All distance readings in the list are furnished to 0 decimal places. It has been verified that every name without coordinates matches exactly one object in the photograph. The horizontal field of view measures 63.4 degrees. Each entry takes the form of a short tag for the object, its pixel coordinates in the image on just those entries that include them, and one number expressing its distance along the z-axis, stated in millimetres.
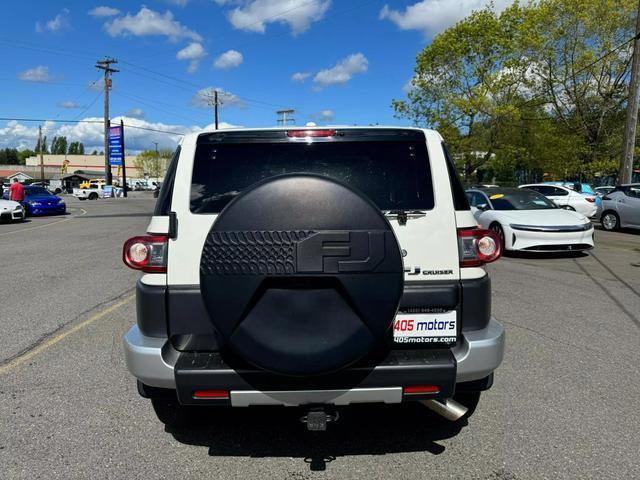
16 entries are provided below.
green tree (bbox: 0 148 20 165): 166250
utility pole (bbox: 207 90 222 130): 64062
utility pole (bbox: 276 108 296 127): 65188
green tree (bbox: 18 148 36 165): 174300
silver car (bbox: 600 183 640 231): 15906
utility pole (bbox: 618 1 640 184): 19031
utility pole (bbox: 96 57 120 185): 55625
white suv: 2387
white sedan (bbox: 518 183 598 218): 19562
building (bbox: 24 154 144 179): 138375
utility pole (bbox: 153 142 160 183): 124075
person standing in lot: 21891
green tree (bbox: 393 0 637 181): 29469
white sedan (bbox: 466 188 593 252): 10320
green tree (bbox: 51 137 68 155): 178525
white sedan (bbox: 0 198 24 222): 19495
